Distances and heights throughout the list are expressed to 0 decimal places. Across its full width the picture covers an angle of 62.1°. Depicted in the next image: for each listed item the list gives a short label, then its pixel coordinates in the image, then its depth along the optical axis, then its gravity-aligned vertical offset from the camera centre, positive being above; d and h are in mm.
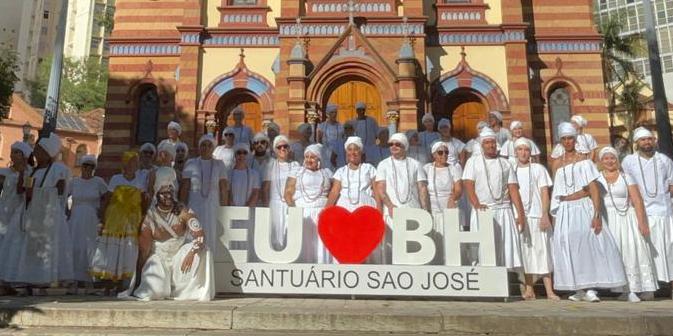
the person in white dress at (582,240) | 7410 +383
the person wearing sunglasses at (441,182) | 8398 +1301
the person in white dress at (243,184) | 9055 +1381
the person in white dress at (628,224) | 7621 +606
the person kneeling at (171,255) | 7082 +192
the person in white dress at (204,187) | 8781 +1300
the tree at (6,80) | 21188 +7203
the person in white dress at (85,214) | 9016 +908
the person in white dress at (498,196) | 7738 +1014
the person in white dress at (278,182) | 8828 +1412
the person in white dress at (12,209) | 8039 +897
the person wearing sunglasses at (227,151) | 10211 +2187
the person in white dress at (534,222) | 7785 +643
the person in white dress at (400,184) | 8062 +1216
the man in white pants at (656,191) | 7894 +1096
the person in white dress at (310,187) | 8211 +1215
